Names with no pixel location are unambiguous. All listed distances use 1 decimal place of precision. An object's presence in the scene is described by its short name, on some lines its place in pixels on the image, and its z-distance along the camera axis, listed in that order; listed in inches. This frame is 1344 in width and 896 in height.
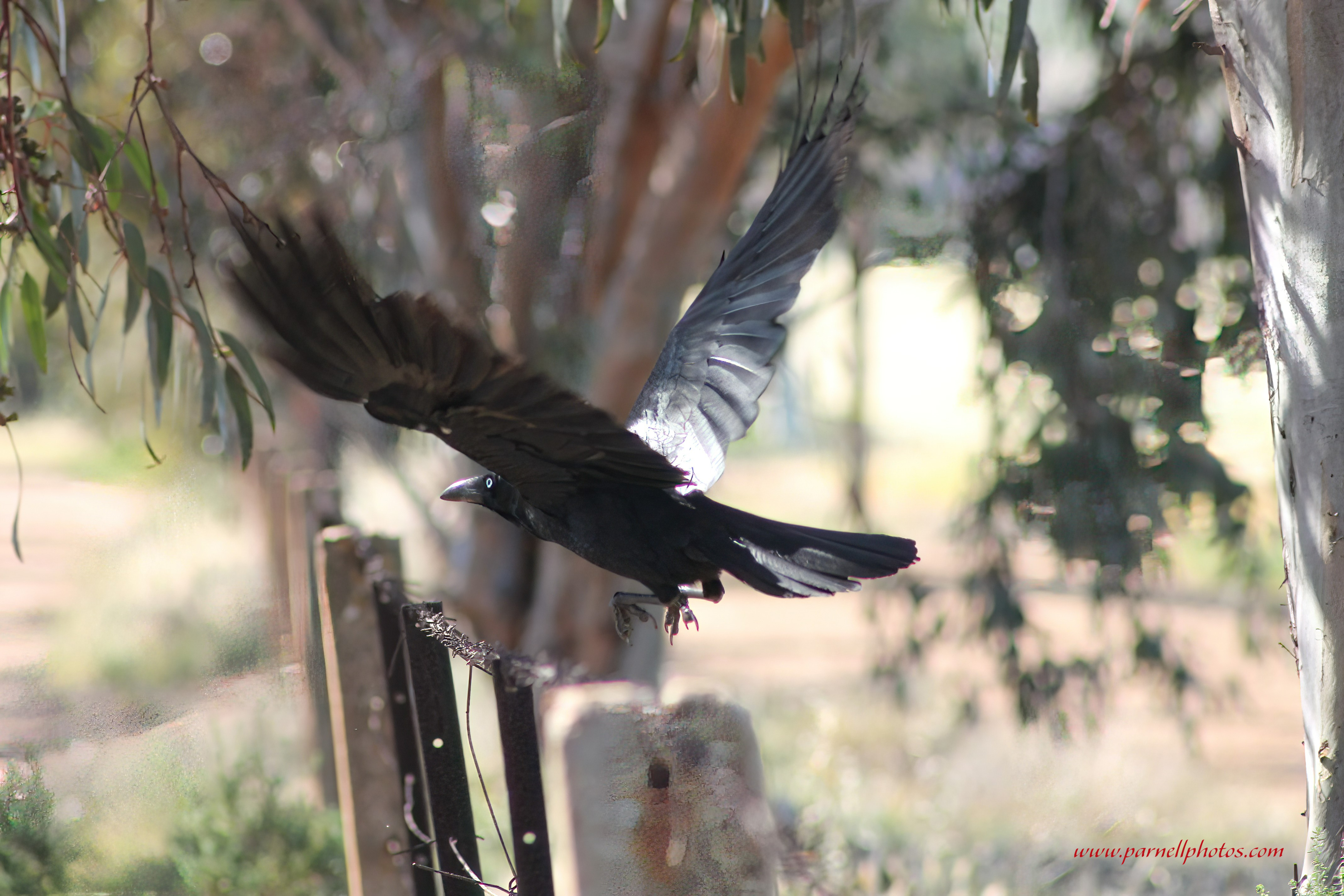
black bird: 658.9
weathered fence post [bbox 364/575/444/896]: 678.9
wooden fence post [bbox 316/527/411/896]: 682.4
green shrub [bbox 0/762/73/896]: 707.6
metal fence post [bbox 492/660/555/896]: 668.2
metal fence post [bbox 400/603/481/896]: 672.0
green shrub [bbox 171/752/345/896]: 852.7
